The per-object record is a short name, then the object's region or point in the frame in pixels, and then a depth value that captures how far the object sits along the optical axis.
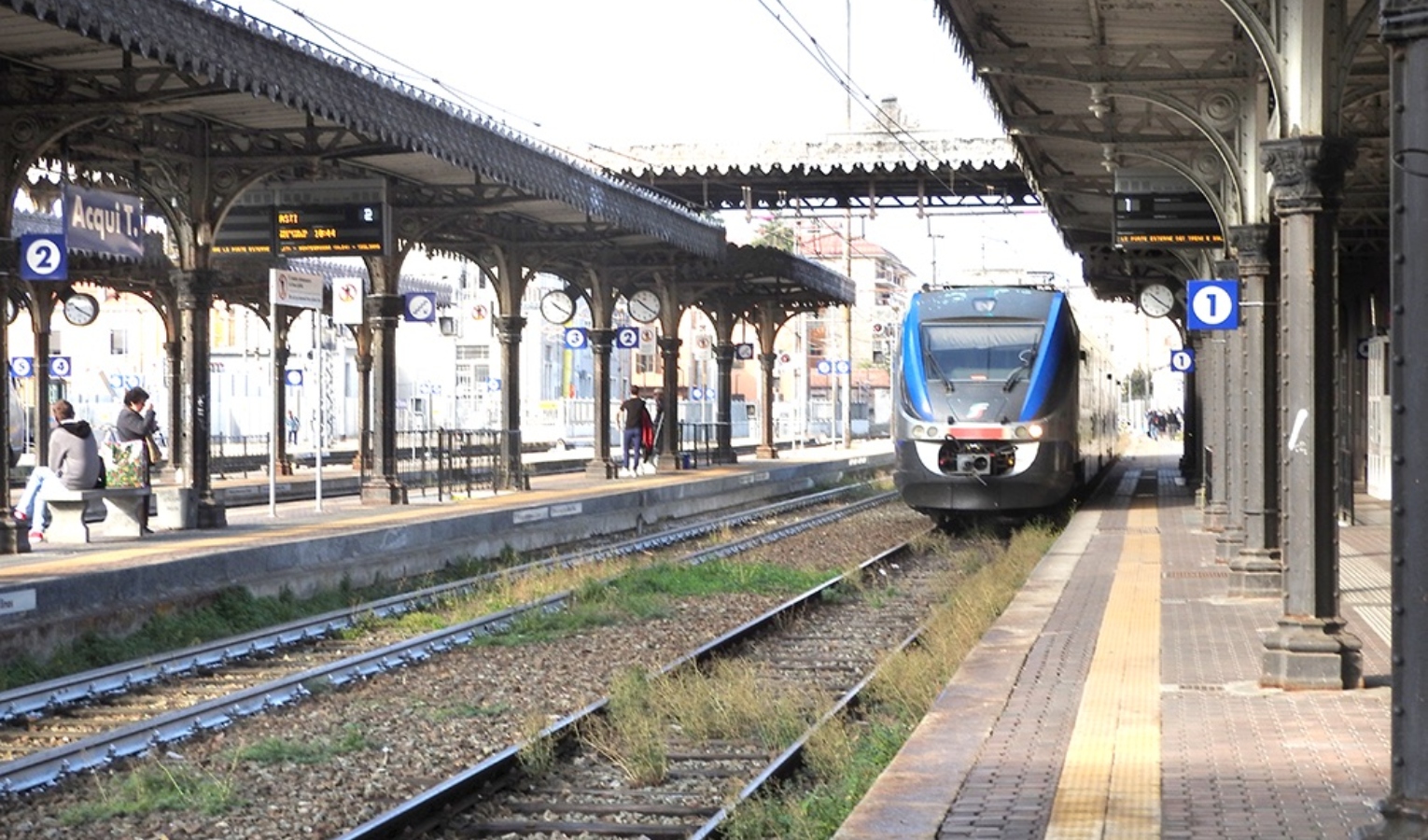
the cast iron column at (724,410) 42.44
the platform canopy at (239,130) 15.00
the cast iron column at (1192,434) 36.50
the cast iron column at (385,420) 25.08
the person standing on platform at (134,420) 19.39
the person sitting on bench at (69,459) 17.59
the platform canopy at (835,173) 41.31
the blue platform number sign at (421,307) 27.56
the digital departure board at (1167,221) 20.06
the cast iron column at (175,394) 31.80
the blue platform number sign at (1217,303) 15.85
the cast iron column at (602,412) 34.56
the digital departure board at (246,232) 22.38
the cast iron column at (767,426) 46.56
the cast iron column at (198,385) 19.89
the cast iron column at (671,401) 38.34
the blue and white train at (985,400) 22.38
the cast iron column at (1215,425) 20.70
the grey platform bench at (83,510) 17.59
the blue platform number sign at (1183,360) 35.75
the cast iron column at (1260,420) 13.94
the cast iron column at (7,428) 15.52
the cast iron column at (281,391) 34.00
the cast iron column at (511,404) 29.70
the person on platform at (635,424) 35.31
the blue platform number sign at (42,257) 15.89
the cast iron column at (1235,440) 17.22
